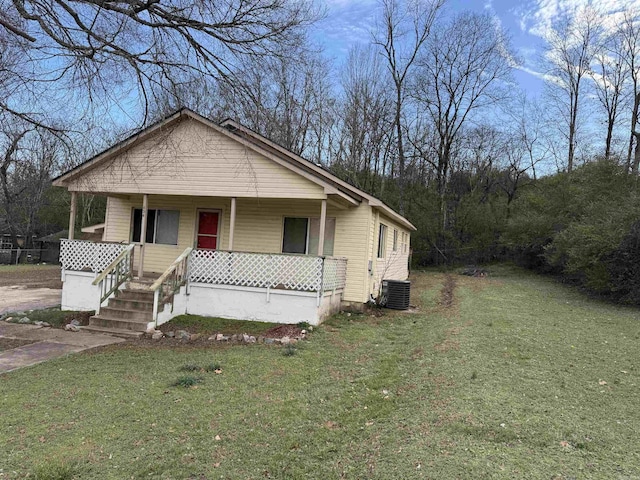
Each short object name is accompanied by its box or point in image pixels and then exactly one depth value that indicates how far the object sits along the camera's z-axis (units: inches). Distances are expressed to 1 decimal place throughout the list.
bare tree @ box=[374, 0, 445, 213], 1310.3
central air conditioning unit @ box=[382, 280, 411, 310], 533.6
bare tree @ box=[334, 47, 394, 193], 1300.4
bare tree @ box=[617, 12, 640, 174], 1155.9
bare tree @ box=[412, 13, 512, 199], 1358.3
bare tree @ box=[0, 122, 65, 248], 1430.9
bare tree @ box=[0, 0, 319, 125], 259.3
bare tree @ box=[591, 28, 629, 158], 1237.1
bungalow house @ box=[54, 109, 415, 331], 402.9
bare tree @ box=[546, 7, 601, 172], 1354.6
